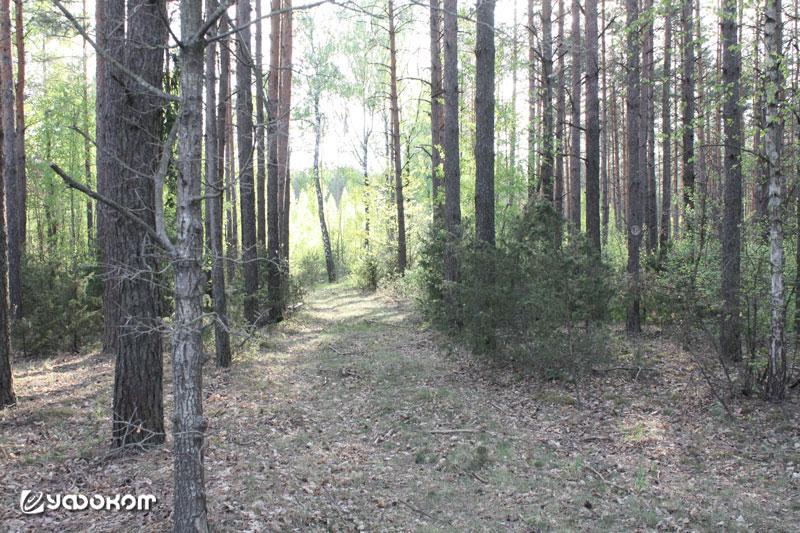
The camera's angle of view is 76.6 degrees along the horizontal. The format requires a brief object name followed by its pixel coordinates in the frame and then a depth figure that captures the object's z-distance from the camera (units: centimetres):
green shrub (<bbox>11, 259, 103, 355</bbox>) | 961
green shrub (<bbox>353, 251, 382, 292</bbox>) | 2239
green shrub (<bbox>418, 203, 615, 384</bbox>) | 726
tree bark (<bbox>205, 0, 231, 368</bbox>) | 789
